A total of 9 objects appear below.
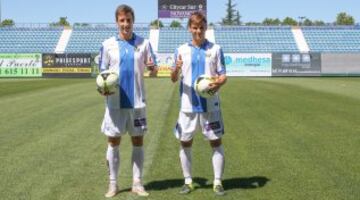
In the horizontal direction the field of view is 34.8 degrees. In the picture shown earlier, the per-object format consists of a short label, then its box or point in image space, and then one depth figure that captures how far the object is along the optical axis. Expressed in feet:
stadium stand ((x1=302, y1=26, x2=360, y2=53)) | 177.99
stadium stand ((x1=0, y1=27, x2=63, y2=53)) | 178.09
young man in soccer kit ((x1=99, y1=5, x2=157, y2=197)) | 20.44
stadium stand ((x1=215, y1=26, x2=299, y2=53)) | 176.76
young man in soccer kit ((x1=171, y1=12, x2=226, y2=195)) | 20.76
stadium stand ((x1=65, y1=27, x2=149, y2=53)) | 179.42
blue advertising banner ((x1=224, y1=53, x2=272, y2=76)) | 149.28
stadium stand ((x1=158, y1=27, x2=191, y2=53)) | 175.83
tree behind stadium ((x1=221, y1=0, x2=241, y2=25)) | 370.32
